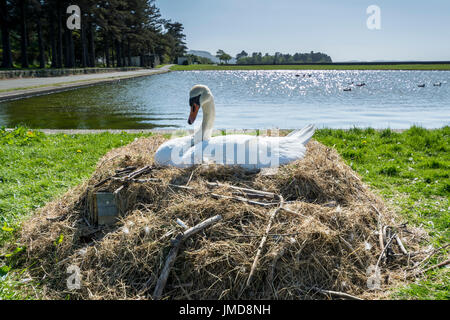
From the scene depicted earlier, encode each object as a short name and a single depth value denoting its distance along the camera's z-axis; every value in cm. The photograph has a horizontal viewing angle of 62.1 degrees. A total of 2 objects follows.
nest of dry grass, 336
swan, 459
